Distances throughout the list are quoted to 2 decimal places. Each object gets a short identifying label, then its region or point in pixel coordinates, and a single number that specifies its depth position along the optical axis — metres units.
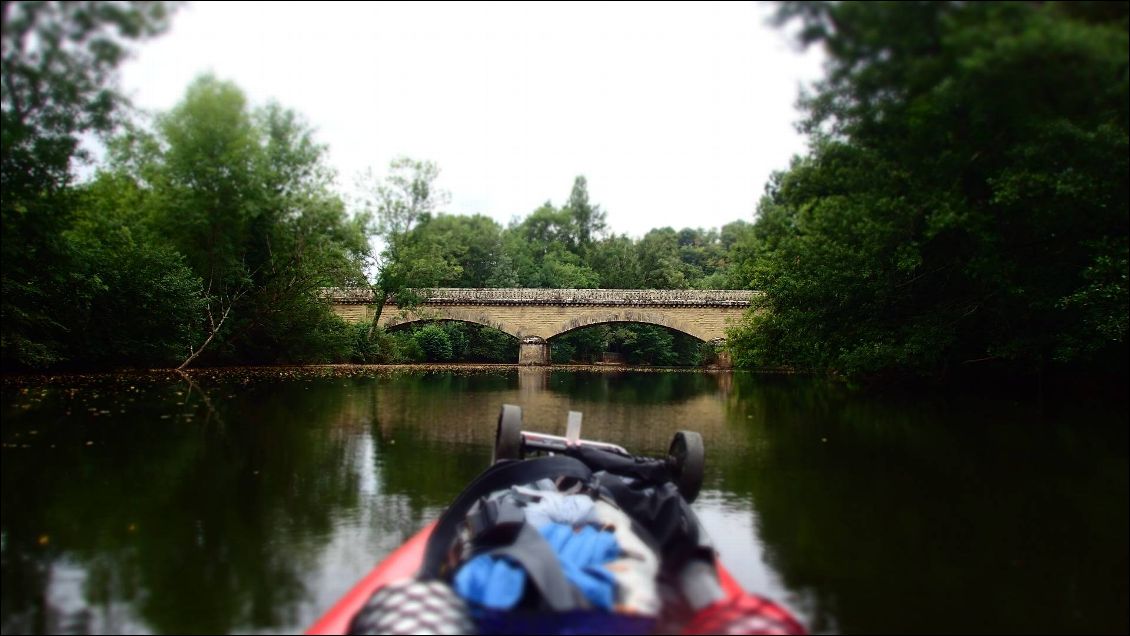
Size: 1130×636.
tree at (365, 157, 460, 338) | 23.72
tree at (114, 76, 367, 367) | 13.70
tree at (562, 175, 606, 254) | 49.81
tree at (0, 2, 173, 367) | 4.40
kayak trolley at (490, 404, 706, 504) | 3.83
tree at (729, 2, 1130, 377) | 3.26
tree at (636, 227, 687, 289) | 42.56
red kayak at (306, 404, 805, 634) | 1.91
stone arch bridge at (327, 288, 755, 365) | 28.19
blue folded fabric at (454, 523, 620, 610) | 1.91
